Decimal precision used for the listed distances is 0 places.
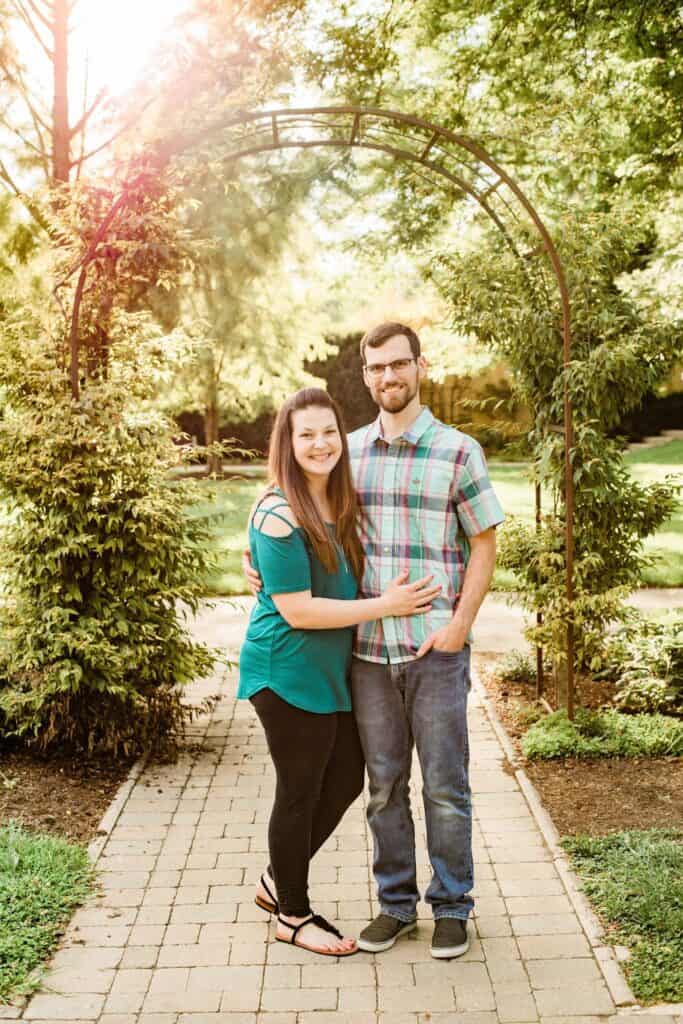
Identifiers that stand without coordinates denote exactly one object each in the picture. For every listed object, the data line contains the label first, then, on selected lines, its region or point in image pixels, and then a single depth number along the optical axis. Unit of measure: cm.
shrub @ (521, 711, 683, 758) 530
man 332
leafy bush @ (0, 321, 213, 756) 507
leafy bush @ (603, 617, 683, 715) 587
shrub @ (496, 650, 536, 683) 675
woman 320
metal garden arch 488
